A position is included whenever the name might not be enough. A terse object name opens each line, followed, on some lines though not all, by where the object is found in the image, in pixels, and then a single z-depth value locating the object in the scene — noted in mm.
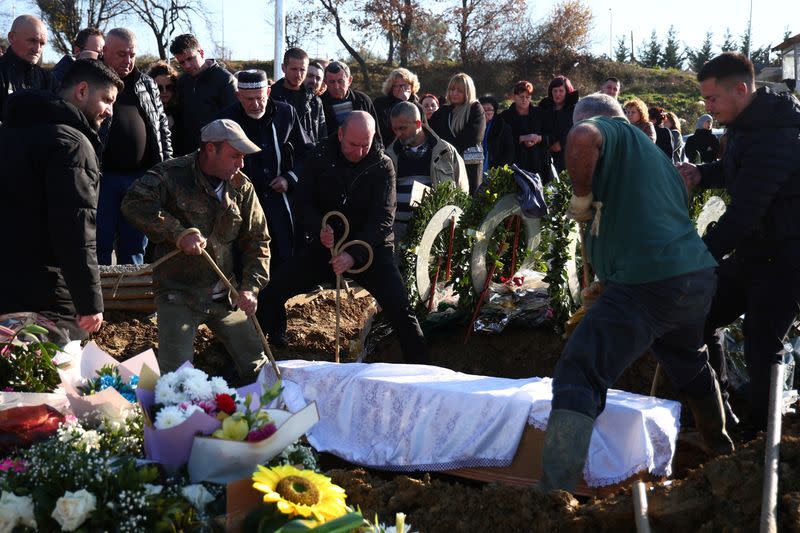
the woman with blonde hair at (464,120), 10055
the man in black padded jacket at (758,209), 5023
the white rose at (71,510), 2668
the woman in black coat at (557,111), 11383
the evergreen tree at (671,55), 56469
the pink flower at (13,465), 2951
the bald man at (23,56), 7621
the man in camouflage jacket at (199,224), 5512
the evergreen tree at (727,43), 63831
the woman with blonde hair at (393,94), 9703
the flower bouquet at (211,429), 2959
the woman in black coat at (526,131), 11445
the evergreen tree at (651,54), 57250
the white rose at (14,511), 2729
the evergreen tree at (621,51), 62094
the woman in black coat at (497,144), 11203
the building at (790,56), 50031
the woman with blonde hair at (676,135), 12802
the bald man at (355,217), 6891
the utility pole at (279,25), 16686
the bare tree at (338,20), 39294
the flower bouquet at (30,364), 3695
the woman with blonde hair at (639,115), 9781
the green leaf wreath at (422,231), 8109
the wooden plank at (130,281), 7629
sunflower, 2703
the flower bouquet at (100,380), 3406
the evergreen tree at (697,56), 56688
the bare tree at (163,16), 34750
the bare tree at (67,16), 34375
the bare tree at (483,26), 41469
